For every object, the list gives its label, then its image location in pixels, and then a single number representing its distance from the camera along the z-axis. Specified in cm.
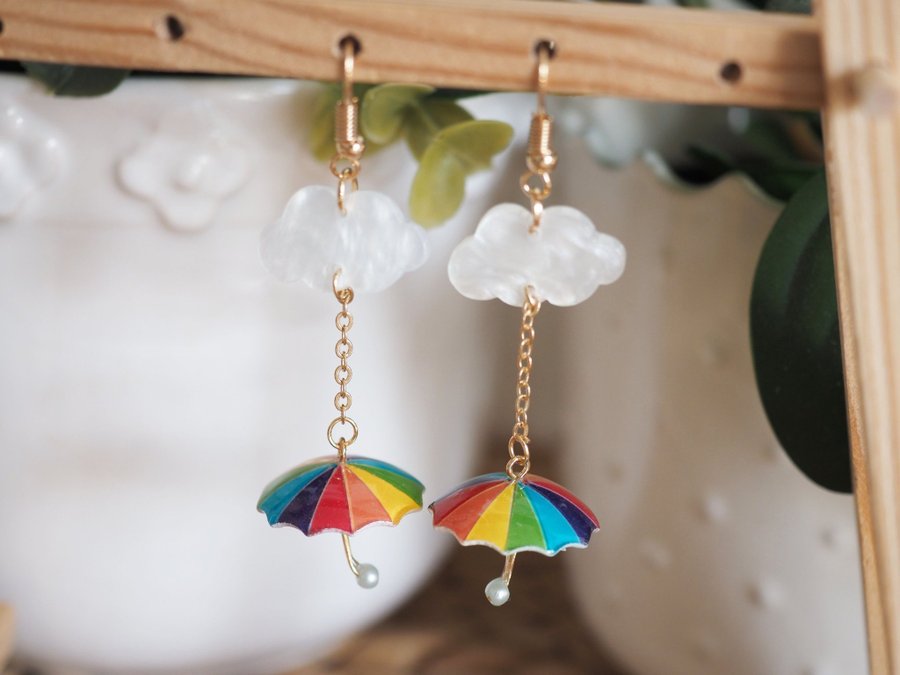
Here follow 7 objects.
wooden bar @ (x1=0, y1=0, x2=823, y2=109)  15
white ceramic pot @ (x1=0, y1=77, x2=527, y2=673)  17
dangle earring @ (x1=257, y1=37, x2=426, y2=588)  16
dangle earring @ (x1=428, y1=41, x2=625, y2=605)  15
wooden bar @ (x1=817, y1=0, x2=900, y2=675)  14
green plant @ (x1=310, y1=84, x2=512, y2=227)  18
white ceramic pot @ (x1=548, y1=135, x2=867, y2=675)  19
